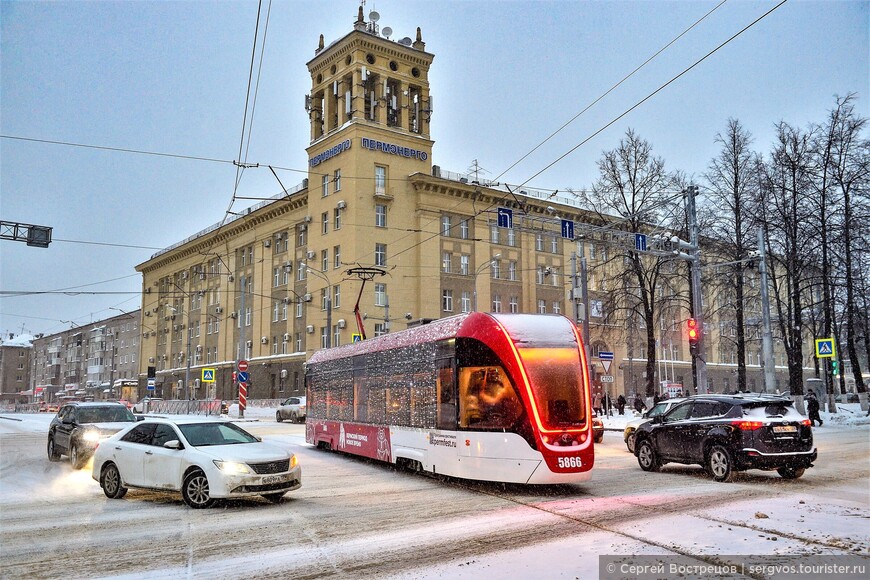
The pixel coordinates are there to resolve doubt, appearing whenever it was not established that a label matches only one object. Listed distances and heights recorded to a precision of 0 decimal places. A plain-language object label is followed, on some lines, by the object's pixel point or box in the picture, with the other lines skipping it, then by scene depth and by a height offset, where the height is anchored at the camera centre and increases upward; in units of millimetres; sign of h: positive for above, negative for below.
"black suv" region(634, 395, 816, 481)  13305 -982
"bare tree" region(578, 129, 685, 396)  35219 +9318
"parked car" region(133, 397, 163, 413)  48812 -1511
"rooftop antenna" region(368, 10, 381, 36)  51938 +26596
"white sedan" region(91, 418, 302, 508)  10695 -1202
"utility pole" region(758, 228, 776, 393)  27041 +1988
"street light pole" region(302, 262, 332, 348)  42950 +6360
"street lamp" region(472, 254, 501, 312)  51419 +9165
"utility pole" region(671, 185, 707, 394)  26797 +3629
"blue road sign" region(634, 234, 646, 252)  25594 +5133
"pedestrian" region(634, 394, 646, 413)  40062 -1111
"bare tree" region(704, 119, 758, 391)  34812 +8658
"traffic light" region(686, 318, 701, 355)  25975 +1973
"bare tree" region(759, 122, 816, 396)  34531 +8378
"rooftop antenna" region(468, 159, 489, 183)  53072 +16275
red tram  11867 -259
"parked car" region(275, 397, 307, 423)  39531 -1375
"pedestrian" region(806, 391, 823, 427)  29297 -901
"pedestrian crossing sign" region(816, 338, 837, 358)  29103 +1559
